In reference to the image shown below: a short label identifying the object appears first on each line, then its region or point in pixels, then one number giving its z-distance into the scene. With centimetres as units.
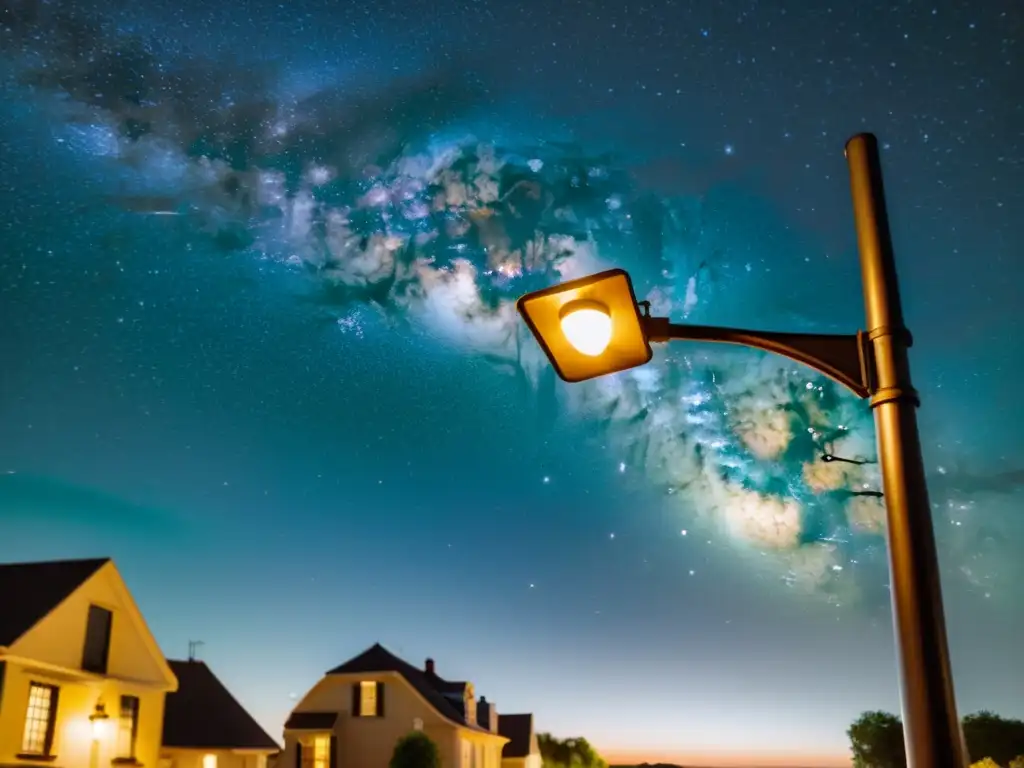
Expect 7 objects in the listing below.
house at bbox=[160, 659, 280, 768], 3288
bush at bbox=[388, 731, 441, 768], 3597
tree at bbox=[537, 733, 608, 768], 7575
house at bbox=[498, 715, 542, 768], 5506
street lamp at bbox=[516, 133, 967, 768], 258
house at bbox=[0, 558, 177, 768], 2317
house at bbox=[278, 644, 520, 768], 4053
